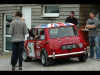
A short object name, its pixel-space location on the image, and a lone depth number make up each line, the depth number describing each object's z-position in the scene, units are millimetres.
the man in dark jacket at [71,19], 13595
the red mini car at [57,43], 9766
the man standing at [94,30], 11078
